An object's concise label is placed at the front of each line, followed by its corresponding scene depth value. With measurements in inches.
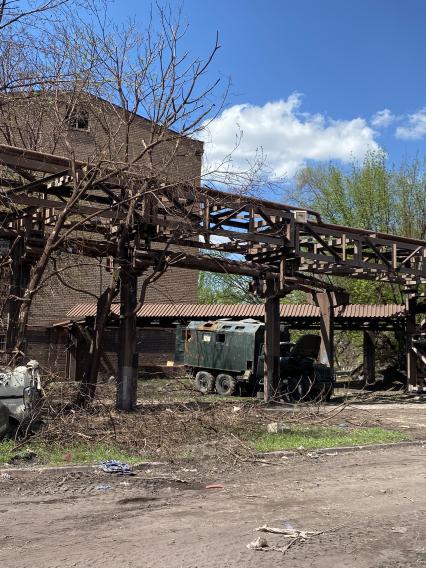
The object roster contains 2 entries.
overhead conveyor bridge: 530.3
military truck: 845.8
